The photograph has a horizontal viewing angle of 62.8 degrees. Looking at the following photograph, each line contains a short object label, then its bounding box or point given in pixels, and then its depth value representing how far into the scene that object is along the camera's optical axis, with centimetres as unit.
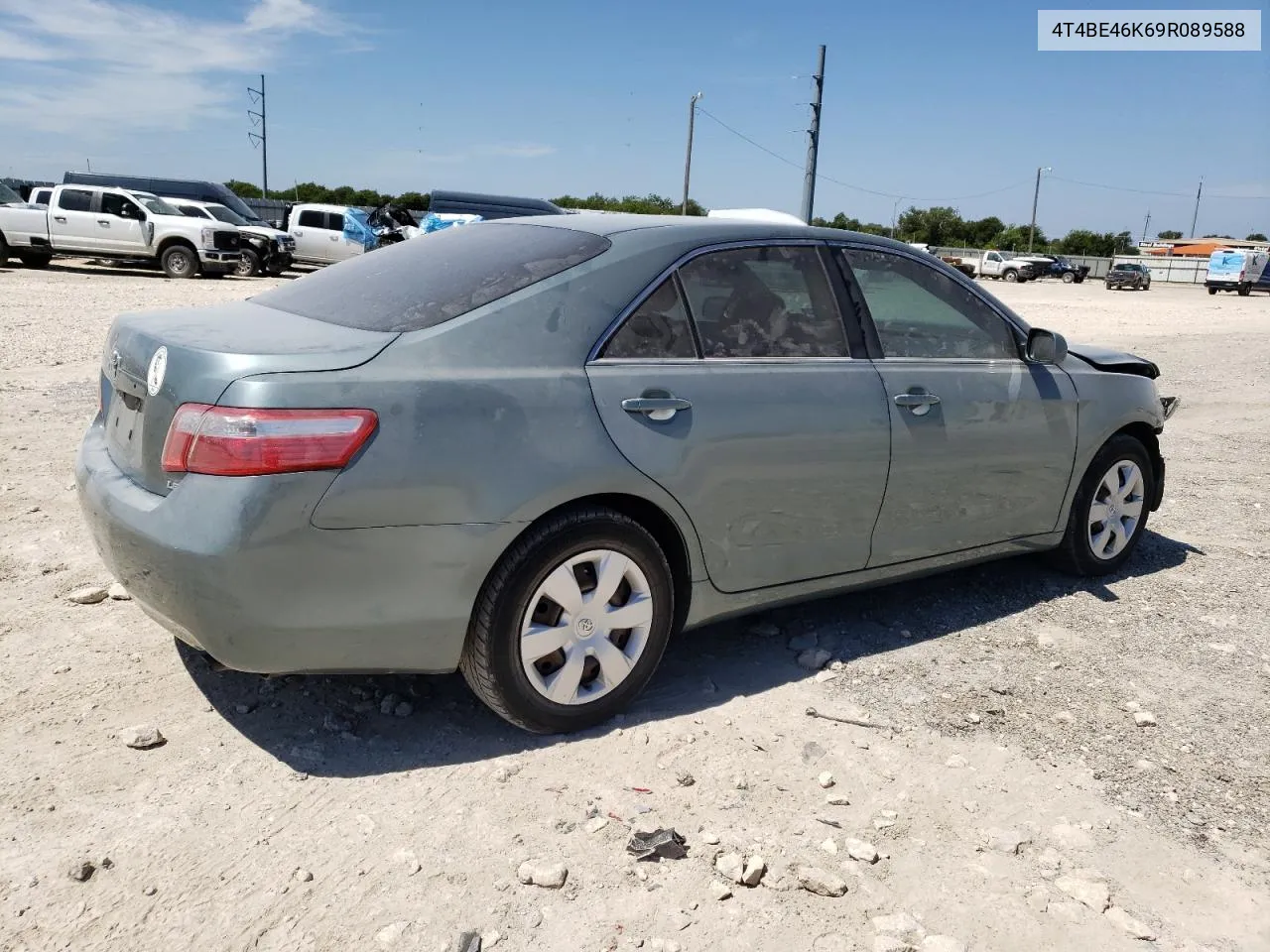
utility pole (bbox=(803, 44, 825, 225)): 3002
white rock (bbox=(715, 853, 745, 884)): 260
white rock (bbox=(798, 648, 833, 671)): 387
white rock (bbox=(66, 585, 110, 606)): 403
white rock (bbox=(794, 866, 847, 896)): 257
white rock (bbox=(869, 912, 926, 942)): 243
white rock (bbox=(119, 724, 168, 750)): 307
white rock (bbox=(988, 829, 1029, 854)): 280
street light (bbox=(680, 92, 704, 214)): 4631
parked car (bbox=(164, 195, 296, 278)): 2441
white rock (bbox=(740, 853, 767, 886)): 258
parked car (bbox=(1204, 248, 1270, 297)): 4722
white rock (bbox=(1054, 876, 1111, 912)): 258
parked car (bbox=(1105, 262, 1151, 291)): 5209
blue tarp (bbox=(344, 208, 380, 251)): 2720
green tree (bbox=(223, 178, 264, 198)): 7544
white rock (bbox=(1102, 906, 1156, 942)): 248
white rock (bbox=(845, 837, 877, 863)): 271
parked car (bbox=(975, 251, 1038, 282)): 5516
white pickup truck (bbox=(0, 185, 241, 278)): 2245
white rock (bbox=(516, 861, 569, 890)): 254
